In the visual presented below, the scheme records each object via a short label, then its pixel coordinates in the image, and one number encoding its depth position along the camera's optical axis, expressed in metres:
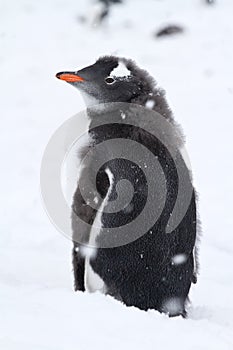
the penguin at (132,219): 5.64
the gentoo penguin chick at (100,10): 19.67
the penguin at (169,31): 18.78
